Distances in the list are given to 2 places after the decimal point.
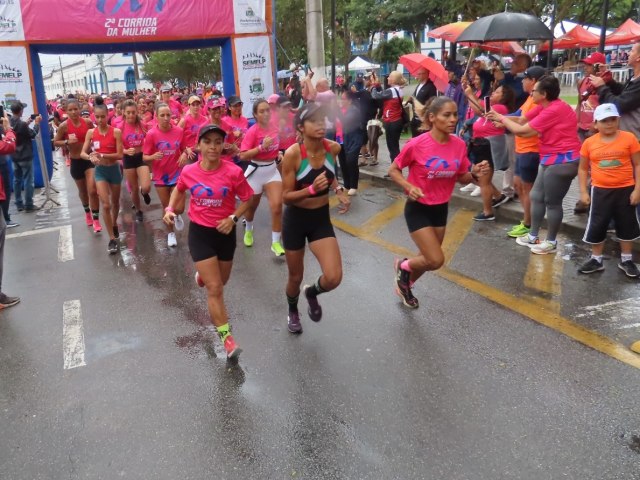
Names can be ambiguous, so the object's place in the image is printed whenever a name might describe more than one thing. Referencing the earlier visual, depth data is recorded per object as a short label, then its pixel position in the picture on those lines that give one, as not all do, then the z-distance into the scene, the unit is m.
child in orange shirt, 5.07
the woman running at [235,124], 8.15
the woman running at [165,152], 7.40
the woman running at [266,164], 6.59
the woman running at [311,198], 4.12
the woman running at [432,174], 4.39
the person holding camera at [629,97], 5.69
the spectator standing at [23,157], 10.28
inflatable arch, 11.73
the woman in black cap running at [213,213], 4.11
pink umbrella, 8.78
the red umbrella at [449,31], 12.33
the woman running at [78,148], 8.21
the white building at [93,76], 76.62
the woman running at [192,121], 8.36
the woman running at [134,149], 8.18
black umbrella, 8.13
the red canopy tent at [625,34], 20.48
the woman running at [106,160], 7.22
